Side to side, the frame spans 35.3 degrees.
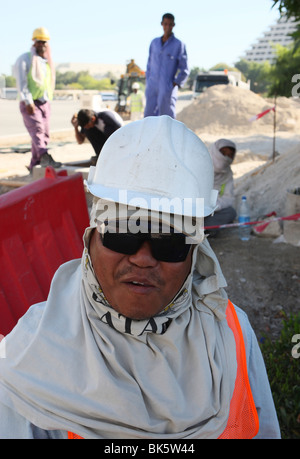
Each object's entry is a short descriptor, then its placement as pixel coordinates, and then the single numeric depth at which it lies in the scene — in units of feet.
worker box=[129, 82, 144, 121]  71.00
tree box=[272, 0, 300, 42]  13.98
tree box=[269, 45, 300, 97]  27.30
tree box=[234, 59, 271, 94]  230.48
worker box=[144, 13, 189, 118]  27.09
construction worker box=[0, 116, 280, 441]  4.88
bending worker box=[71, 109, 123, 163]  23.49
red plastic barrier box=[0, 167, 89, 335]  8.84
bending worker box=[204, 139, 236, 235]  21.94
